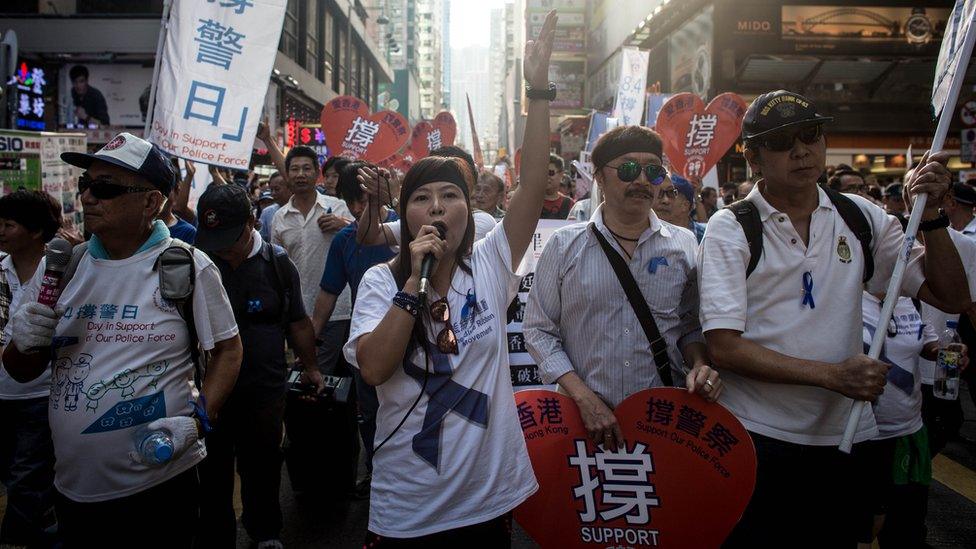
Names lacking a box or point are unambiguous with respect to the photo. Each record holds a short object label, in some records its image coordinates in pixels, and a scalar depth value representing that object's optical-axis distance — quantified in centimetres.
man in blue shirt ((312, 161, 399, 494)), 451
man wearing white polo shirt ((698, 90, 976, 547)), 242
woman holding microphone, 218
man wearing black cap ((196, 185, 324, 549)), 381
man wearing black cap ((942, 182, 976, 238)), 566
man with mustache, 292
